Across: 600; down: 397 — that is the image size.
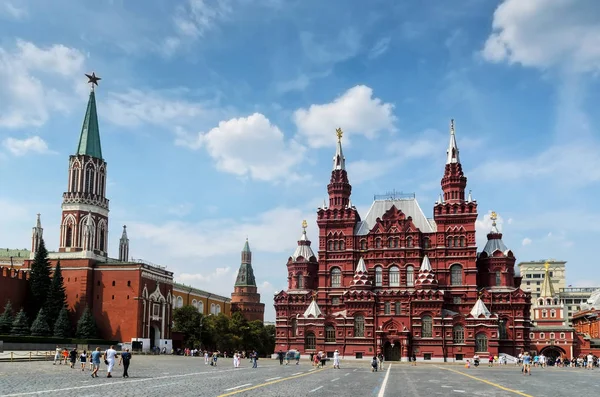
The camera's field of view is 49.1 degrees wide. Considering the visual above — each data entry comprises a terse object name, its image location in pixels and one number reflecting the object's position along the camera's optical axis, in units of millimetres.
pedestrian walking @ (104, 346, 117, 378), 33794
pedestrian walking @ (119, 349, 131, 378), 34375
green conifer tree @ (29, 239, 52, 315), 83750
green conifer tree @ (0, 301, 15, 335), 73625
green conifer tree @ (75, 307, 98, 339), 82312
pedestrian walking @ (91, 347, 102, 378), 35125
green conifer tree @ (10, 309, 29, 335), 73562
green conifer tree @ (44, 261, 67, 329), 81812
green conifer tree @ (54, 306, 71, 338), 79062
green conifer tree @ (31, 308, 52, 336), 76625
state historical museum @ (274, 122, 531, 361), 85125
